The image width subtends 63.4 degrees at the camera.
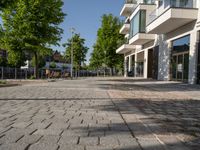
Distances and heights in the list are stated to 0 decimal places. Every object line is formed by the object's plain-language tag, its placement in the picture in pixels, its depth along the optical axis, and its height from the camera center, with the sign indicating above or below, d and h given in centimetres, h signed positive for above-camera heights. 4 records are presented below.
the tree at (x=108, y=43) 3033 +572
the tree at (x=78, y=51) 3159 +431
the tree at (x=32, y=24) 1569 +469
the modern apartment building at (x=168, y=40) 1122 +316
